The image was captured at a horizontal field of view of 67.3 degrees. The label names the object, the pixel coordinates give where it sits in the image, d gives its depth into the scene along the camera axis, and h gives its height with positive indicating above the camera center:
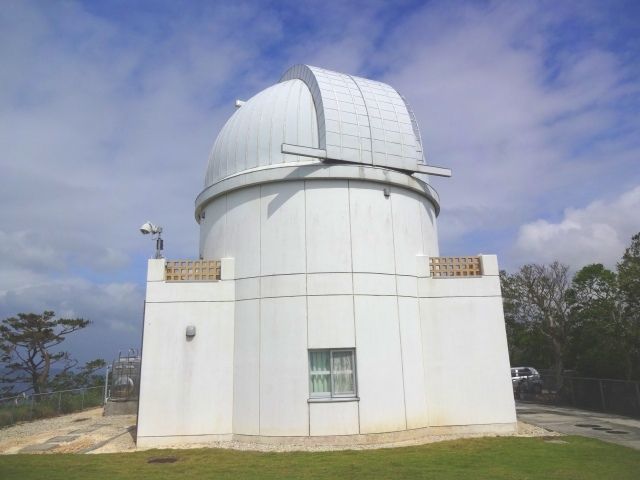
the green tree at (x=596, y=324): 19.25 +1.44
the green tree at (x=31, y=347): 25.78 +1.36
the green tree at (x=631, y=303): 17.67 +2.02
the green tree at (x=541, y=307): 24.83 +2.83
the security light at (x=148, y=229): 15.26 +4.35
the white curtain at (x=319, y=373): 12.27 -0.18
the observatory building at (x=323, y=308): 12.34 +1.53
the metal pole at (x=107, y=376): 22.16 -0.23
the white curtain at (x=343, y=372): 12.32 -0.18
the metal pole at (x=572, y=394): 20.30 -1.41
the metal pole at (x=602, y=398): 18.28 -1.46
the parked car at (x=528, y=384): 23.64 -1.15
